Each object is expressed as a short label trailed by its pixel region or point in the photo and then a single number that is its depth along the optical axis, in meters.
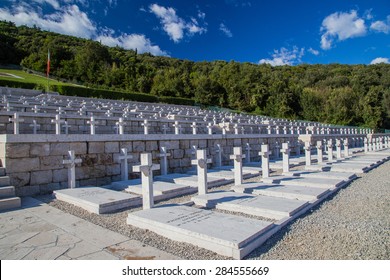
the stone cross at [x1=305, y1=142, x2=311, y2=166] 9.80
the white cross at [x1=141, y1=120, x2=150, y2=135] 9.14
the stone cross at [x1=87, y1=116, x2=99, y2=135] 7.77
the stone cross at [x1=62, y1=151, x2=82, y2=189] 5.64
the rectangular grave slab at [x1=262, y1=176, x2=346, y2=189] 6.22
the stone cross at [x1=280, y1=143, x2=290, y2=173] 8.41
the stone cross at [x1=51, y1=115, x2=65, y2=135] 7.25
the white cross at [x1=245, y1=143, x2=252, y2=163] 11.44
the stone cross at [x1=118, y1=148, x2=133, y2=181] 6.79
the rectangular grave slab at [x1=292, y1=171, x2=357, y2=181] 7.30
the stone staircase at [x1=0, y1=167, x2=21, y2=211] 4.43
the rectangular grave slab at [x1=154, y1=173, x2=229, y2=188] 6.58
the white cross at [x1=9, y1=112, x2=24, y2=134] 6.50
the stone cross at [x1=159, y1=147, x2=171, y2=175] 7.77
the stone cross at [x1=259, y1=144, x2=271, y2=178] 7.47
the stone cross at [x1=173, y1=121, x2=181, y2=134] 9.71
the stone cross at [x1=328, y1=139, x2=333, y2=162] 11.53
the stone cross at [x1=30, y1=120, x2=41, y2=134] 7.59
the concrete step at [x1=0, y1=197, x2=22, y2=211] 4.40
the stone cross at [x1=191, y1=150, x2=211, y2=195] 5.27
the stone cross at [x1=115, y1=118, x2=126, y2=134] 8.41
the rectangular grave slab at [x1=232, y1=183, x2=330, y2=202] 5.20
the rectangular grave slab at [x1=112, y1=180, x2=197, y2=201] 5.43
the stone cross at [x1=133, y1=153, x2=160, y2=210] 4.29
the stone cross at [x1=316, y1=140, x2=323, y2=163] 10.72
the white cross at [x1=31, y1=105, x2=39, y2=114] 9.78
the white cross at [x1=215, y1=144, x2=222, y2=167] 9.92
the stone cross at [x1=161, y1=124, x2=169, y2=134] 10.51
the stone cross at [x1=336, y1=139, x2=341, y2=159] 12.40
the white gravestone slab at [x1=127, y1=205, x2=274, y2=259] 2.88
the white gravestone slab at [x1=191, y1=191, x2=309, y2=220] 4.19
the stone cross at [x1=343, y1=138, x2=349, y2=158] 13.41
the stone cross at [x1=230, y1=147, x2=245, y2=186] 6.24
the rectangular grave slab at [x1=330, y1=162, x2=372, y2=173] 8.79
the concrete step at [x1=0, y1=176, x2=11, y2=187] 4.89
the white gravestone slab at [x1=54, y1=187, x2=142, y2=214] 4.40
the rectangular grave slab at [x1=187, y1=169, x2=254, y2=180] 7.46
